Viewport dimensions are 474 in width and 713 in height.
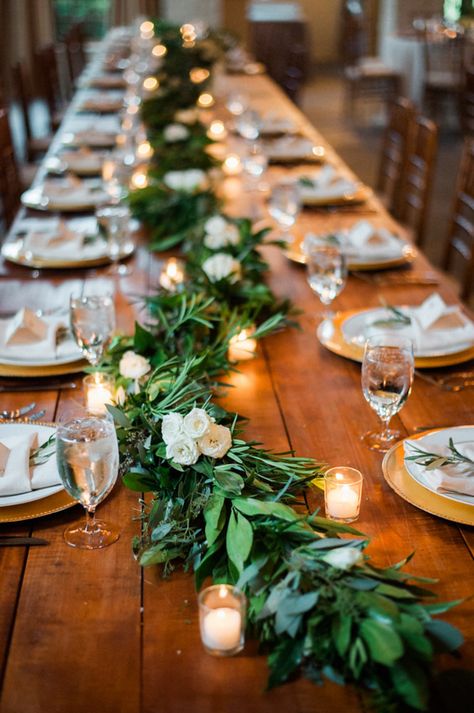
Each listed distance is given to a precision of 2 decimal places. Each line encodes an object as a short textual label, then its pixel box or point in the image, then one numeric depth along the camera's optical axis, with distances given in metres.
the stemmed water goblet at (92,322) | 1.62
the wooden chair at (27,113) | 5.29
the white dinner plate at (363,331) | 1.78
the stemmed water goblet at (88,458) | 1.09
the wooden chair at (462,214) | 3.07
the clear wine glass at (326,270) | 1.95
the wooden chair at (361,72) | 8.73
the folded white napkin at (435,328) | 1.81
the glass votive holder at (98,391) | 1.57
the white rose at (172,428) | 1.20
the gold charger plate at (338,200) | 3.04
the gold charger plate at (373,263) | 2.38
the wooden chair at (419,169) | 3.57
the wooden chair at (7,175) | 3.91
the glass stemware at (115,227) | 2.37
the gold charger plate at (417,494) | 1.25
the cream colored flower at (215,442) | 1.20
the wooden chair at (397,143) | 3.98
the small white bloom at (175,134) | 3.52
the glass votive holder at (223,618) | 0.98
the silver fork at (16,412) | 1.57
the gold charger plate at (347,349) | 1.77
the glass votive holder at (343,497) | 1.25
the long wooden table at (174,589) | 0.94
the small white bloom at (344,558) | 0.98
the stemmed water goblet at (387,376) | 1.38
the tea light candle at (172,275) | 2.12
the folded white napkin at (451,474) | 1.28
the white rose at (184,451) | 1.20
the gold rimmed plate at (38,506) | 1.24
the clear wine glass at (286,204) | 2.67
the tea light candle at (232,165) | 3.57
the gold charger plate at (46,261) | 2.39
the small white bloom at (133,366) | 1.55
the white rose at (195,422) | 1.19
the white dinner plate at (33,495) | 1.25
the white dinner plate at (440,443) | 1.27
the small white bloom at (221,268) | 2.01
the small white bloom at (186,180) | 2.81
